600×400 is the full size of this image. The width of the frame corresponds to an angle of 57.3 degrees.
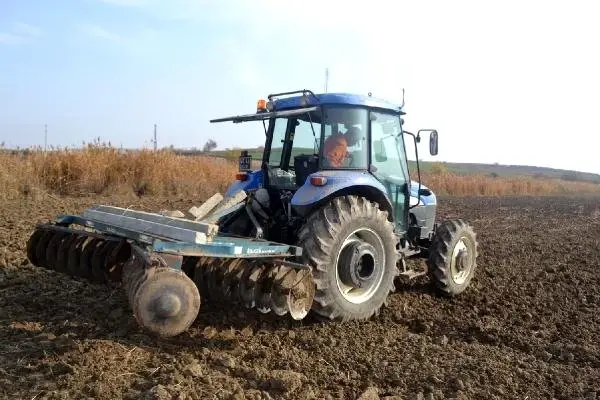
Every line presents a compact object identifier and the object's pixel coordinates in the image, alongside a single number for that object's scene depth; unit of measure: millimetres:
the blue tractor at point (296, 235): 3924
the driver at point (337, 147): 5234
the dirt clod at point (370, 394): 3483
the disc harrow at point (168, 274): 3537
